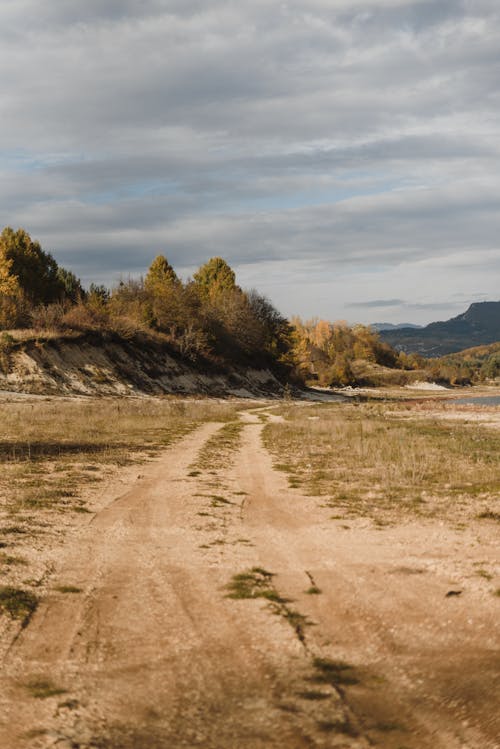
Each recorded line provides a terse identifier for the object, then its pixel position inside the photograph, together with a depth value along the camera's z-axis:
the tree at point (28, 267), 76.75
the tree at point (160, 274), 90.80
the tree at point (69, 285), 88.66
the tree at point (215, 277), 101.56
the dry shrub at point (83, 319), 64.31
